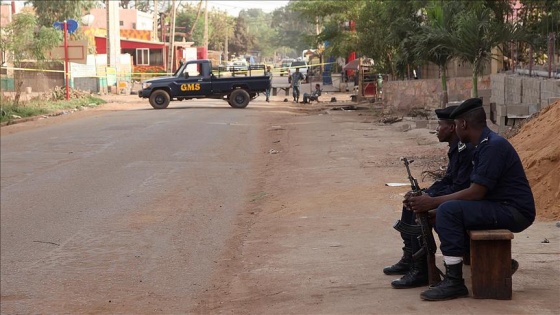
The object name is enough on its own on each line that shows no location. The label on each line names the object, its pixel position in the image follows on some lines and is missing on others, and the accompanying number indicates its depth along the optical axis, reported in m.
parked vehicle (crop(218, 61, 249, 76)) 37.71
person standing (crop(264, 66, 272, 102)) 35.58
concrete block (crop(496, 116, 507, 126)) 15.72
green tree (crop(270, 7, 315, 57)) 145.18
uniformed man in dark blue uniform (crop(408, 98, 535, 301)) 5.96
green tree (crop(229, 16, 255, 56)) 120.94
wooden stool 5.96
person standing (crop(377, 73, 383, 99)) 36.91
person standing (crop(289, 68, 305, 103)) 40.41
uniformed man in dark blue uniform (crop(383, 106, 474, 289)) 6.53
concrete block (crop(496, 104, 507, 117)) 15.65
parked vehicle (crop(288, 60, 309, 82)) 60.24
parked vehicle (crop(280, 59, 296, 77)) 60.06
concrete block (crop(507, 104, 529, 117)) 15.40
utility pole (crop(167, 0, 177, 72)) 65.56
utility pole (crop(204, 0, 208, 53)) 83.50
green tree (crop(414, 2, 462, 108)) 19.43
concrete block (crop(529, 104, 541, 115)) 14.87
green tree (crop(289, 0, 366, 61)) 39.75
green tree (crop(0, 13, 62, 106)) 36.72
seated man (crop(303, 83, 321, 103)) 39.66
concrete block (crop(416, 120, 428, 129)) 21.73
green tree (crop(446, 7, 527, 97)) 17.81
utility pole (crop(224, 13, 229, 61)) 106.62
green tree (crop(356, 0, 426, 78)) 24.62
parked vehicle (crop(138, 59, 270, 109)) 35.00
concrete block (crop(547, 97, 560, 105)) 13.20
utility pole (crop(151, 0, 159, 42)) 79.12
